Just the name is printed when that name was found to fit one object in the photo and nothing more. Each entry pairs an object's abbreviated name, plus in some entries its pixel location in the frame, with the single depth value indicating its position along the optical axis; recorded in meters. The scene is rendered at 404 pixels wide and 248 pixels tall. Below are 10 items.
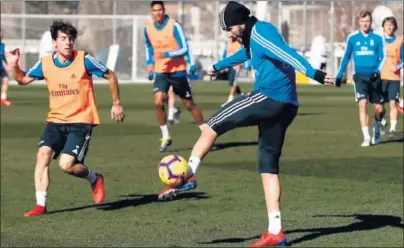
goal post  52.78
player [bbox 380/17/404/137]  21.15
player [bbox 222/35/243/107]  31.31
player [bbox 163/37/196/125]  25.16
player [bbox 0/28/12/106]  32.19
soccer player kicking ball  9.45
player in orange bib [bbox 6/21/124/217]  11.80
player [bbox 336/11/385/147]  19.52
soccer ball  9.42
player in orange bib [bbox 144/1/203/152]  18.31
